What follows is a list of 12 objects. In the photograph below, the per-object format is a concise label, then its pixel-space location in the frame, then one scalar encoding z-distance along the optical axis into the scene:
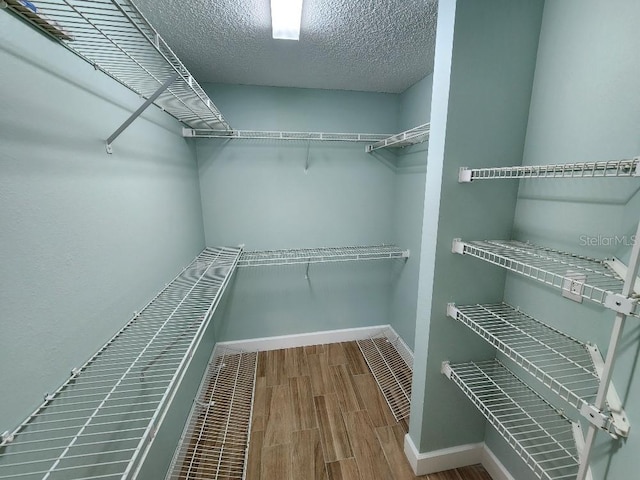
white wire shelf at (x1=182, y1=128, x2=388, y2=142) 1.81
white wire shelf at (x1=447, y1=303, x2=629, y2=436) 0.86
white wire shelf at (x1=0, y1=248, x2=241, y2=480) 0.59
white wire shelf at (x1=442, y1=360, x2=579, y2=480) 1.00
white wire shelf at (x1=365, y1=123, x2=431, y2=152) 1.56
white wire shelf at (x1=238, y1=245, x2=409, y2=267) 2.12
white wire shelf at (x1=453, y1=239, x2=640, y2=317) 0.59
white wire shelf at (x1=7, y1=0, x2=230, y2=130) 0.61
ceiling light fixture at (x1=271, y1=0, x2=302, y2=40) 1.08
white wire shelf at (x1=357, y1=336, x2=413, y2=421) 1.85
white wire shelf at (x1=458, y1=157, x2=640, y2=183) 0.57
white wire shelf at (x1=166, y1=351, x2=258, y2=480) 1.42
